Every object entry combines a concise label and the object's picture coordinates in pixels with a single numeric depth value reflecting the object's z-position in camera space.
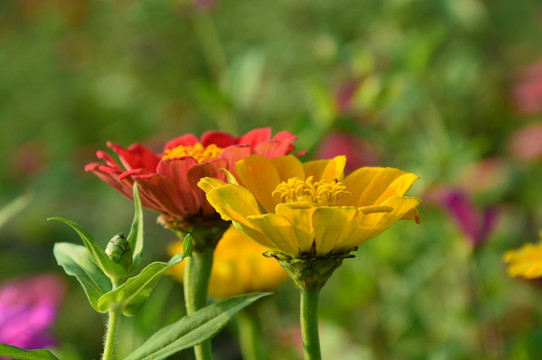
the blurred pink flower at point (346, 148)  1.40
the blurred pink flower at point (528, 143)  1.93
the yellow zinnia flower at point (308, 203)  0.41
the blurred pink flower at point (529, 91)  1.98
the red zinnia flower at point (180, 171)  0.44
